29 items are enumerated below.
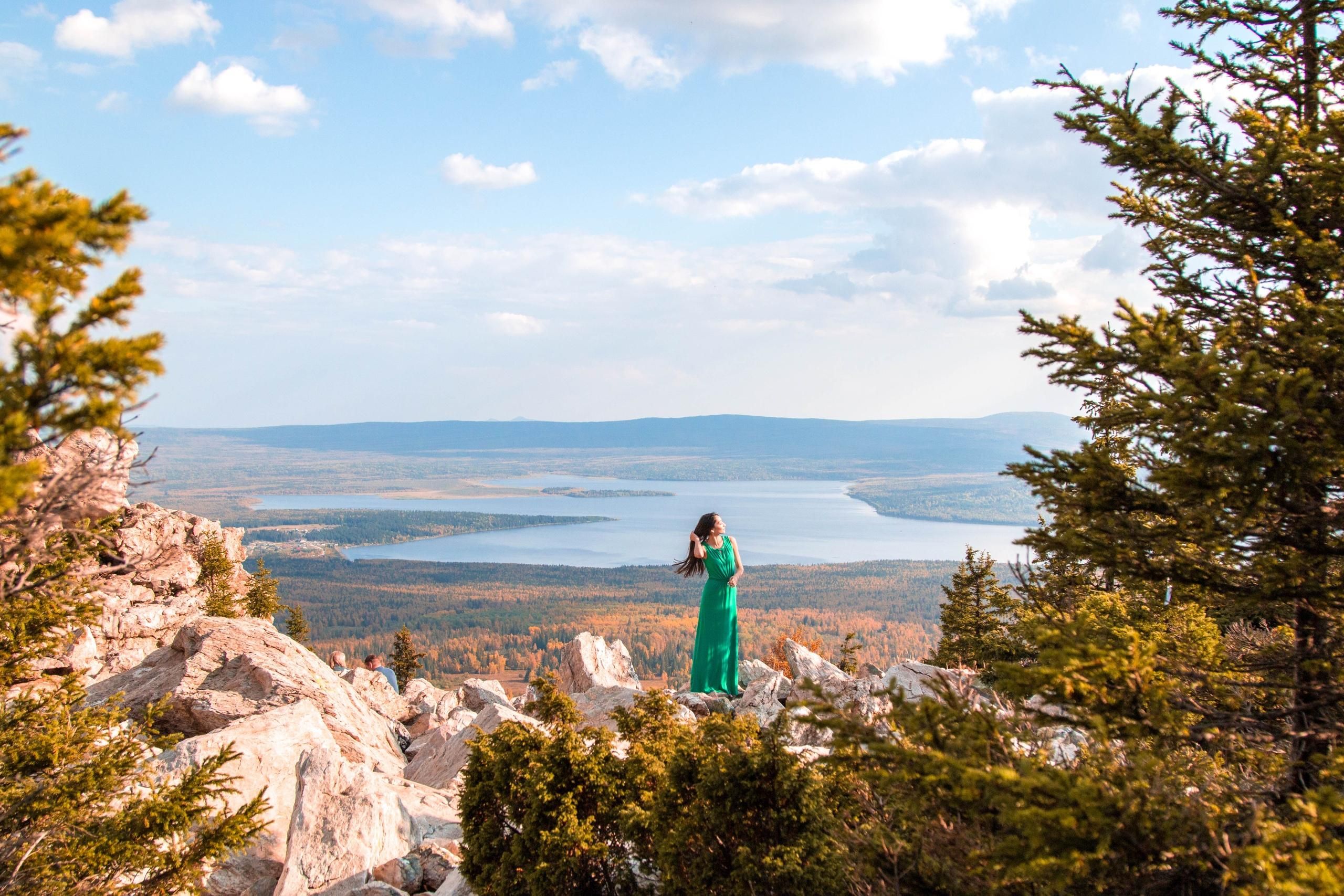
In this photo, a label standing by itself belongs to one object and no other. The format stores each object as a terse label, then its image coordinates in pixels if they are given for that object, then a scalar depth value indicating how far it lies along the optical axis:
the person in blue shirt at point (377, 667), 19.02
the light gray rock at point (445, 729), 12.80
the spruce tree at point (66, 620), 2.80
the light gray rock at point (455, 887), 6.80
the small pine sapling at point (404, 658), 31.00
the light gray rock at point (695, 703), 12.16
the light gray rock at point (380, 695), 15.79
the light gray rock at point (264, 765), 7.96
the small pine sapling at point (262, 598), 26.31
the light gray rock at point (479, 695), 16.91
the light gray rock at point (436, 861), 7.70
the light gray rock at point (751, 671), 15.29
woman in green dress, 12.77
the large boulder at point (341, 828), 7.57
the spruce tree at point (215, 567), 23.81
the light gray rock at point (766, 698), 11.80
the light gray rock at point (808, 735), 9.88
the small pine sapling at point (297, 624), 32.17
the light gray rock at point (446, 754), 11.28
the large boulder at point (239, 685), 10.45
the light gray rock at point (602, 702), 12.33
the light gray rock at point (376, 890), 6.81
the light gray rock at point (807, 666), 13.94
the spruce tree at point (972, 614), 18.17
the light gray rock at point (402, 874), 7.52
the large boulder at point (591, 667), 17.25
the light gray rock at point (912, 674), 11.60
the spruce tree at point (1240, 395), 3.83
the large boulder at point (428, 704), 15.75
